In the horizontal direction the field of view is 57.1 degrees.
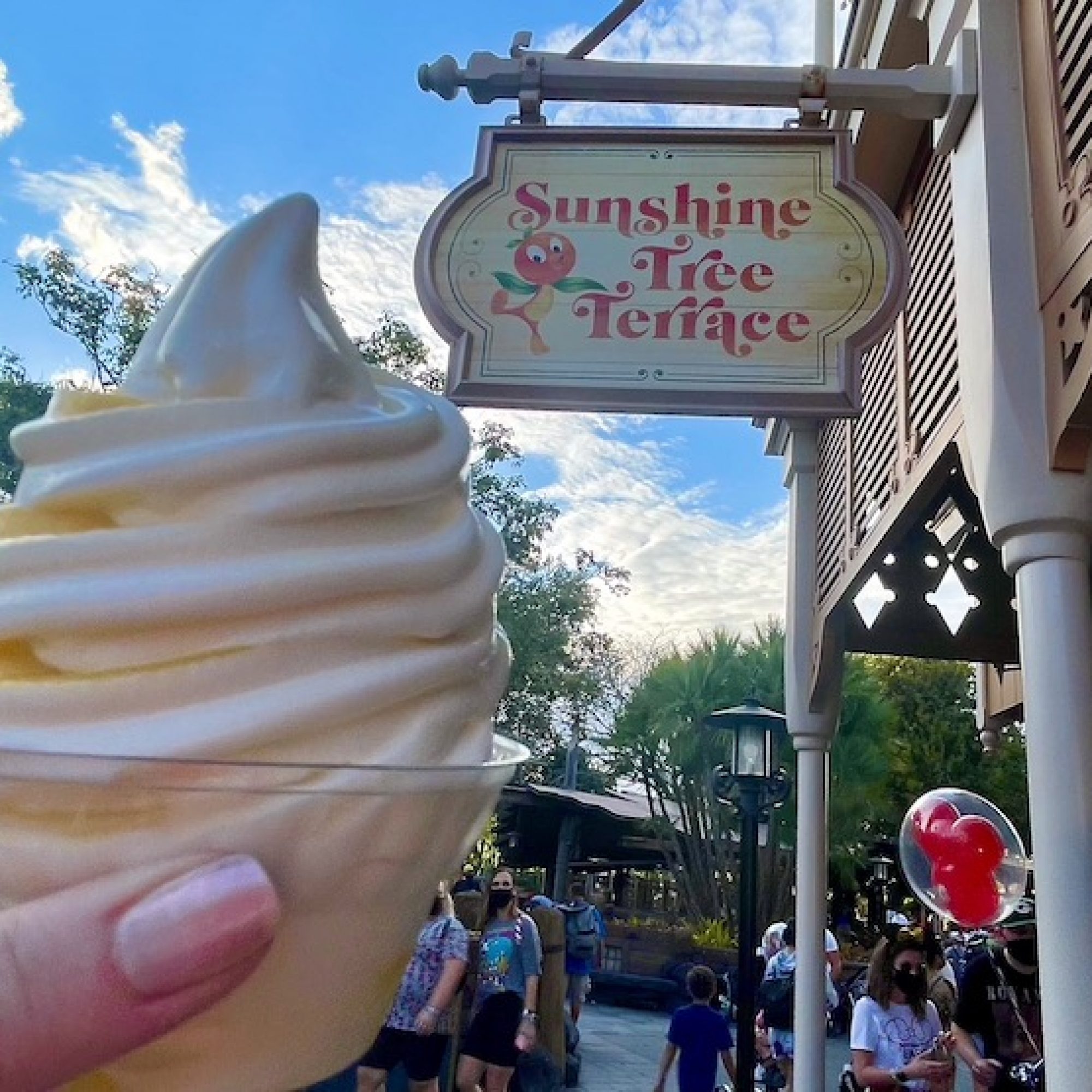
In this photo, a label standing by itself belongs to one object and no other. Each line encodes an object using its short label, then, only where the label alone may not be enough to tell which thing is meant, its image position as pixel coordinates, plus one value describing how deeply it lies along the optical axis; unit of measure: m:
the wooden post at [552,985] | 6.07
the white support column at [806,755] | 4.84
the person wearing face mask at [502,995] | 4.68
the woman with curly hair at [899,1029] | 3.95
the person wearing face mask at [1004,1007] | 3.88
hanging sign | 2.80
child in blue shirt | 5.61
